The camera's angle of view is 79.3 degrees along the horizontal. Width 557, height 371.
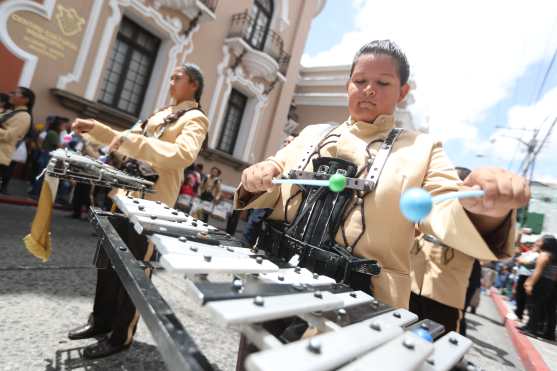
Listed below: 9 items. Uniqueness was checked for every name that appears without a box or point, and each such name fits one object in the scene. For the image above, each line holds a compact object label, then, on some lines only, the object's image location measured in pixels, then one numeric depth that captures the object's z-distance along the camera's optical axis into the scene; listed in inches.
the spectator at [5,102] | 200.5
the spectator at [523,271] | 256.8
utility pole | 512.7
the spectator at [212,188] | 359.3
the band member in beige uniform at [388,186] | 39.4
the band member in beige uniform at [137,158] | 74.7
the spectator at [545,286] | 216.7
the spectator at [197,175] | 308.0
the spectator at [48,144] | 224.2
